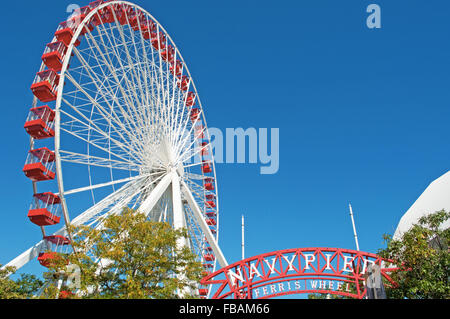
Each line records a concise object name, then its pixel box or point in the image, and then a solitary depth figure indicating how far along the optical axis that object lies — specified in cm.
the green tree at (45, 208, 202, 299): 1614
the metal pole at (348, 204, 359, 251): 3907
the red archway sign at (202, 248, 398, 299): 1731
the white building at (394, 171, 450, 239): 2700
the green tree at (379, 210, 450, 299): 1538
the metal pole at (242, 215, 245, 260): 4209
